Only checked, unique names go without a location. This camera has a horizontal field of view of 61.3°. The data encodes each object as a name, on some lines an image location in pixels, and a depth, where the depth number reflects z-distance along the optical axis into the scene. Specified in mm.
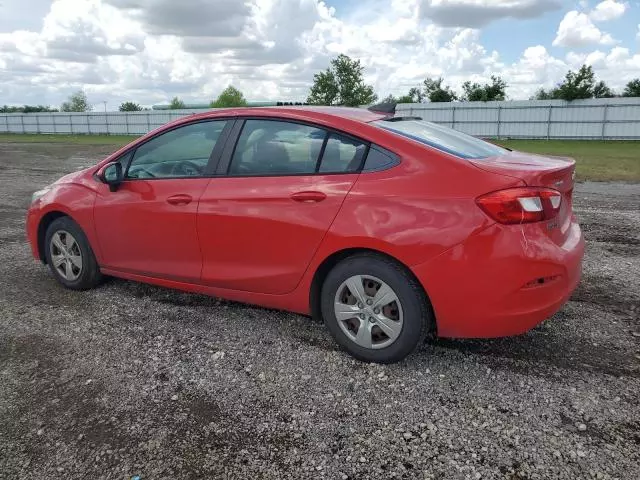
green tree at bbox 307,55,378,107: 54500
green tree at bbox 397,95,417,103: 45753
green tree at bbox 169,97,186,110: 91706
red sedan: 2977
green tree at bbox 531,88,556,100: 48762
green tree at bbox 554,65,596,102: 32344
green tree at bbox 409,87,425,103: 45106
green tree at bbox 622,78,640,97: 35481
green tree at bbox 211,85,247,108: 88456
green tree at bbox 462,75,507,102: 39062
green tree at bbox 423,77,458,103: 40406
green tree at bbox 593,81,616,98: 35281
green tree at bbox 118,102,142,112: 86125
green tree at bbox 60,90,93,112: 100231
